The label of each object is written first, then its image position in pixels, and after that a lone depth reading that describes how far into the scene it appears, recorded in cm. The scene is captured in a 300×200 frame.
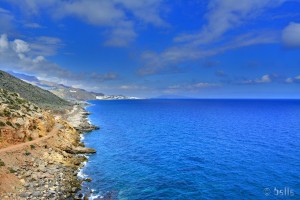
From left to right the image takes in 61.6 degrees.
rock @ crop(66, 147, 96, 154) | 6259
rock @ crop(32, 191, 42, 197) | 3510
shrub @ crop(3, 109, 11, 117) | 5445
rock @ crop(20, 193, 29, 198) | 3440
